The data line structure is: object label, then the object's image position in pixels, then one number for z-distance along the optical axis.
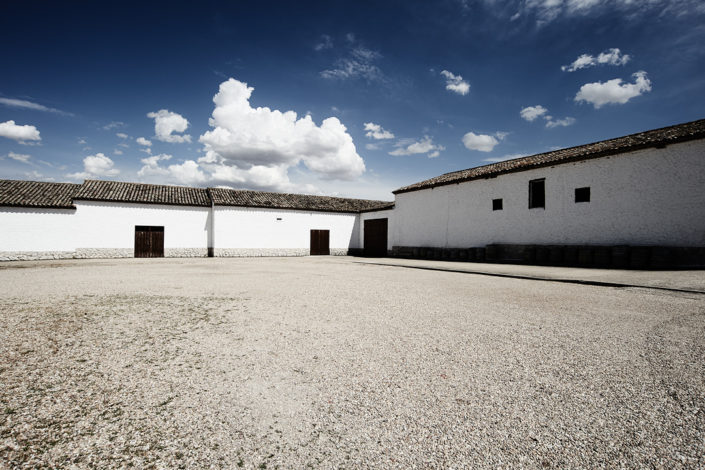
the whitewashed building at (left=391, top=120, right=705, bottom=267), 11.32
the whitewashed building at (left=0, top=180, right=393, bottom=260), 18.56
